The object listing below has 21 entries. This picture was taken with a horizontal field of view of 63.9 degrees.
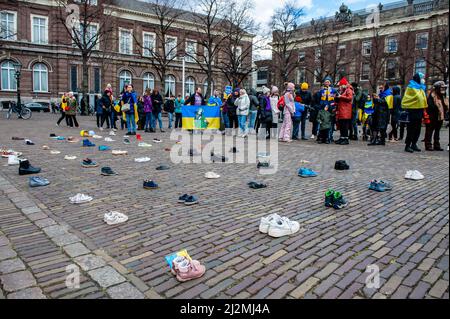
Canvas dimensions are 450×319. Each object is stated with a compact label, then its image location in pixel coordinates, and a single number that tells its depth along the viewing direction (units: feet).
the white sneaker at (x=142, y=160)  28.98
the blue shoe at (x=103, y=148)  34.76
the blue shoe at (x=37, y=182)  19.90
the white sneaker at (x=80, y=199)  16.85
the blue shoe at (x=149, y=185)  19.79
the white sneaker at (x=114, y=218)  14.05
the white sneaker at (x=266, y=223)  13.15
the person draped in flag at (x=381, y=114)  41.22
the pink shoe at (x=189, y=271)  9.63
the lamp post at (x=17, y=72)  102.53
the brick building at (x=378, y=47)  133.90
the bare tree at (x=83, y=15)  119.96
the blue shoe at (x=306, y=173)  23.66
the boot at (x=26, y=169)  22.97
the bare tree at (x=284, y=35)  138.72
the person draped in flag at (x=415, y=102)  32.27
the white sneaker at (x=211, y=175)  23.17
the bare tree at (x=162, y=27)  135.64
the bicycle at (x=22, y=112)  87.35
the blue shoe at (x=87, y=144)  37.81
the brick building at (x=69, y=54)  149.79
